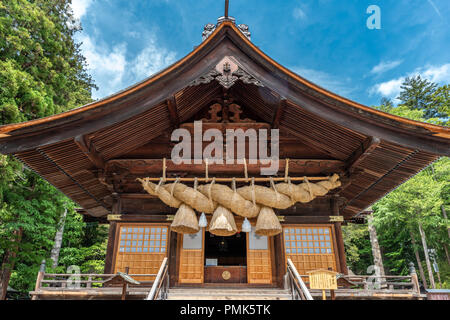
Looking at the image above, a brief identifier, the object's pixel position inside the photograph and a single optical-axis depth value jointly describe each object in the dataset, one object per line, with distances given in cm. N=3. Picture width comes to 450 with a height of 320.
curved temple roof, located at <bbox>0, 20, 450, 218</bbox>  596
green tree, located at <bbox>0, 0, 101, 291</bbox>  1477
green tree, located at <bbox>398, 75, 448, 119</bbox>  3280
